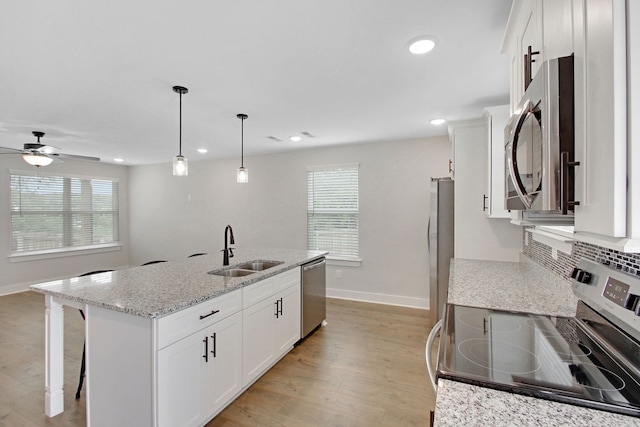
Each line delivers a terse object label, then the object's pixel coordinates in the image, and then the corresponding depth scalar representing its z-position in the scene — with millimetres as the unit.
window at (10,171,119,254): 5176
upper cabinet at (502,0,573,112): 859
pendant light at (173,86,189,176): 2596
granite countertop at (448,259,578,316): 1556
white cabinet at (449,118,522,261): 3109
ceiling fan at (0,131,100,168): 3437
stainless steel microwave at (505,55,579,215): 777
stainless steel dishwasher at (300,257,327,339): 3168
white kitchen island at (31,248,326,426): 1625
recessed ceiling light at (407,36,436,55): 1738
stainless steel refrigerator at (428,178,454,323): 3480
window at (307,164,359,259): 4703
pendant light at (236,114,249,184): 3215
